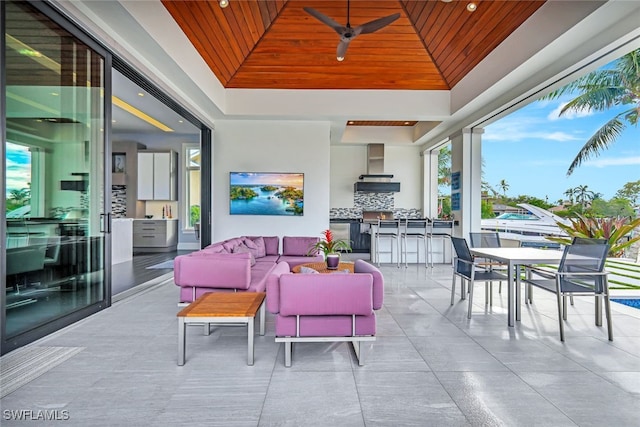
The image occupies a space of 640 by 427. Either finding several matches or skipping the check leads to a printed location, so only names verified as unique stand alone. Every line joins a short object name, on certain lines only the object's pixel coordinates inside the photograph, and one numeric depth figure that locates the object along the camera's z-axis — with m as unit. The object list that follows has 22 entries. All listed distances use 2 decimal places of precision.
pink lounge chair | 2.53
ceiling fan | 3.96
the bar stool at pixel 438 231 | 7.77
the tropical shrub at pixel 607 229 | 5.87
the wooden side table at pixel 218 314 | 2.54
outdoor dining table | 3.52
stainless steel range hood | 10.16
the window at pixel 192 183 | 10.03
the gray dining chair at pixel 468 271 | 3.91
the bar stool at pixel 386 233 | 8.01
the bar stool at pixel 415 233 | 7.79
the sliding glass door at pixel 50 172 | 2.85
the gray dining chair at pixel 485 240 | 4.82
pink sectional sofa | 3.58
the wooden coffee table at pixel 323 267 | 3.98
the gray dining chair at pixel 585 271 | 3.25
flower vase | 4.04
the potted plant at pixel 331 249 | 4.05
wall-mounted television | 7.47
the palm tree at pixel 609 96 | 6.03
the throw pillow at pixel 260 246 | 5.89
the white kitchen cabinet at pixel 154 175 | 9.69
